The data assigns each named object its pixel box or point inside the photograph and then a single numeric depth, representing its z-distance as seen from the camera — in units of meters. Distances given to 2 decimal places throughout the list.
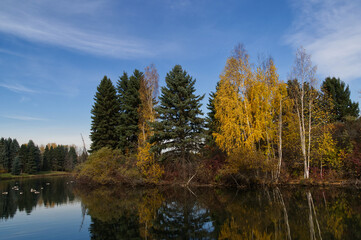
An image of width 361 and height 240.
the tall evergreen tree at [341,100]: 34.47
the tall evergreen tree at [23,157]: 67.12
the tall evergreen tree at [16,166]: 61.52
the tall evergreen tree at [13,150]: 68.21
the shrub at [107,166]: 29.53
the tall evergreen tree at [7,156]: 66.25
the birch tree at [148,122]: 26.34
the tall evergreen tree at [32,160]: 66.69
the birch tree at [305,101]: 21.02
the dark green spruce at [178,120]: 24.72
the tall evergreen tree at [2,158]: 65.82
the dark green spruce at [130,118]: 32.31
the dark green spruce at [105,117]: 35.31
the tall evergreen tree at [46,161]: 77.19
